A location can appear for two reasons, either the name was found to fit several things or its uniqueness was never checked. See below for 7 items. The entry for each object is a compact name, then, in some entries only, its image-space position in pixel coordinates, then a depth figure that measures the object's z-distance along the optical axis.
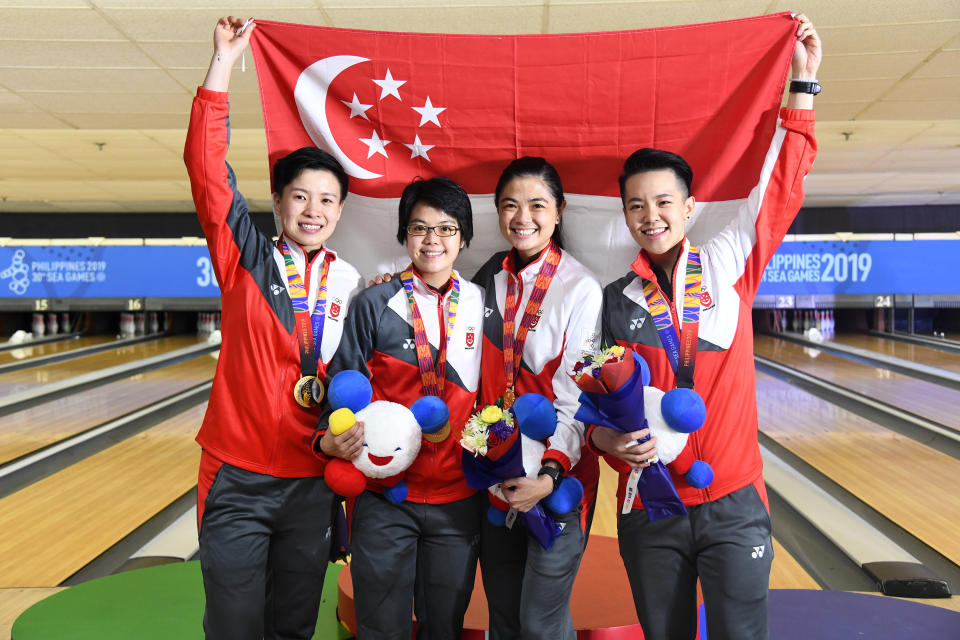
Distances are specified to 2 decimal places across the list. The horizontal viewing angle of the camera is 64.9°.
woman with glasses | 1.74
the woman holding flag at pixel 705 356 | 1.63
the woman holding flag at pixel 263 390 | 1.80
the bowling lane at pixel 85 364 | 6.96
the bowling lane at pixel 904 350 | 7.70
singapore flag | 2.04
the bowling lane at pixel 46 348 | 8.67
